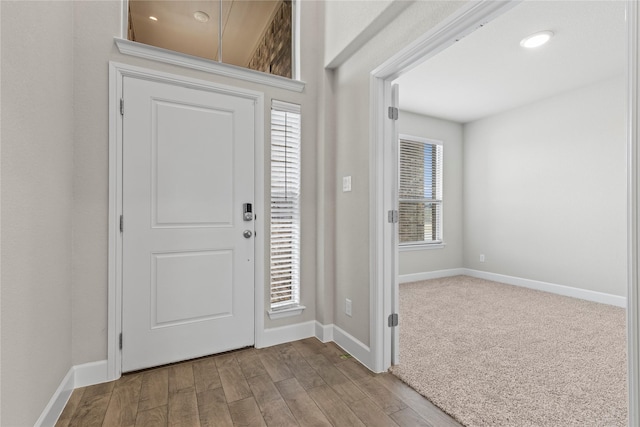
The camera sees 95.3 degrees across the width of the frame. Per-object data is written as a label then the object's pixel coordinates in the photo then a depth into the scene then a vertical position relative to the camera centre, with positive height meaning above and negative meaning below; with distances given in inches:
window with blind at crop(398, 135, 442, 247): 185.2 +15.3
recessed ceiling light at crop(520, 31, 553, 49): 102.9 +63.9
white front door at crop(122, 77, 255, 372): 78.1 -2.5
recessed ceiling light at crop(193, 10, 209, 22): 90.2 +61.8
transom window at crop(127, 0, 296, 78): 83.6 +58.1
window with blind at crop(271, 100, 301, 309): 96.3 +3.6
